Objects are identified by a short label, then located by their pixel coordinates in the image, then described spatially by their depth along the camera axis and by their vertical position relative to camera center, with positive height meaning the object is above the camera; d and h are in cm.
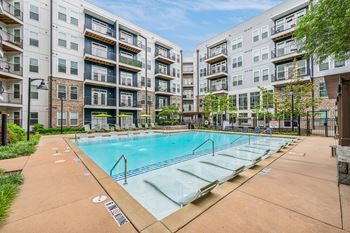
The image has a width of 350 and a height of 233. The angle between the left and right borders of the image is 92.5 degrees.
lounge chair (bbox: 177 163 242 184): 599 -213
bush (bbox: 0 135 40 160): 715 -153
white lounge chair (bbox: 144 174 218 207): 361 -216
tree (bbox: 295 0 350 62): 525 +302
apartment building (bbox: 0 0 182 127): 1752 +686
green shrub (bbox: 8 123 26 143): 1018 -103
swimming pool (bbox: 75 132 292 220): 466 -216
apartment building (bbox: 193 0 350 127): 1974 +840
